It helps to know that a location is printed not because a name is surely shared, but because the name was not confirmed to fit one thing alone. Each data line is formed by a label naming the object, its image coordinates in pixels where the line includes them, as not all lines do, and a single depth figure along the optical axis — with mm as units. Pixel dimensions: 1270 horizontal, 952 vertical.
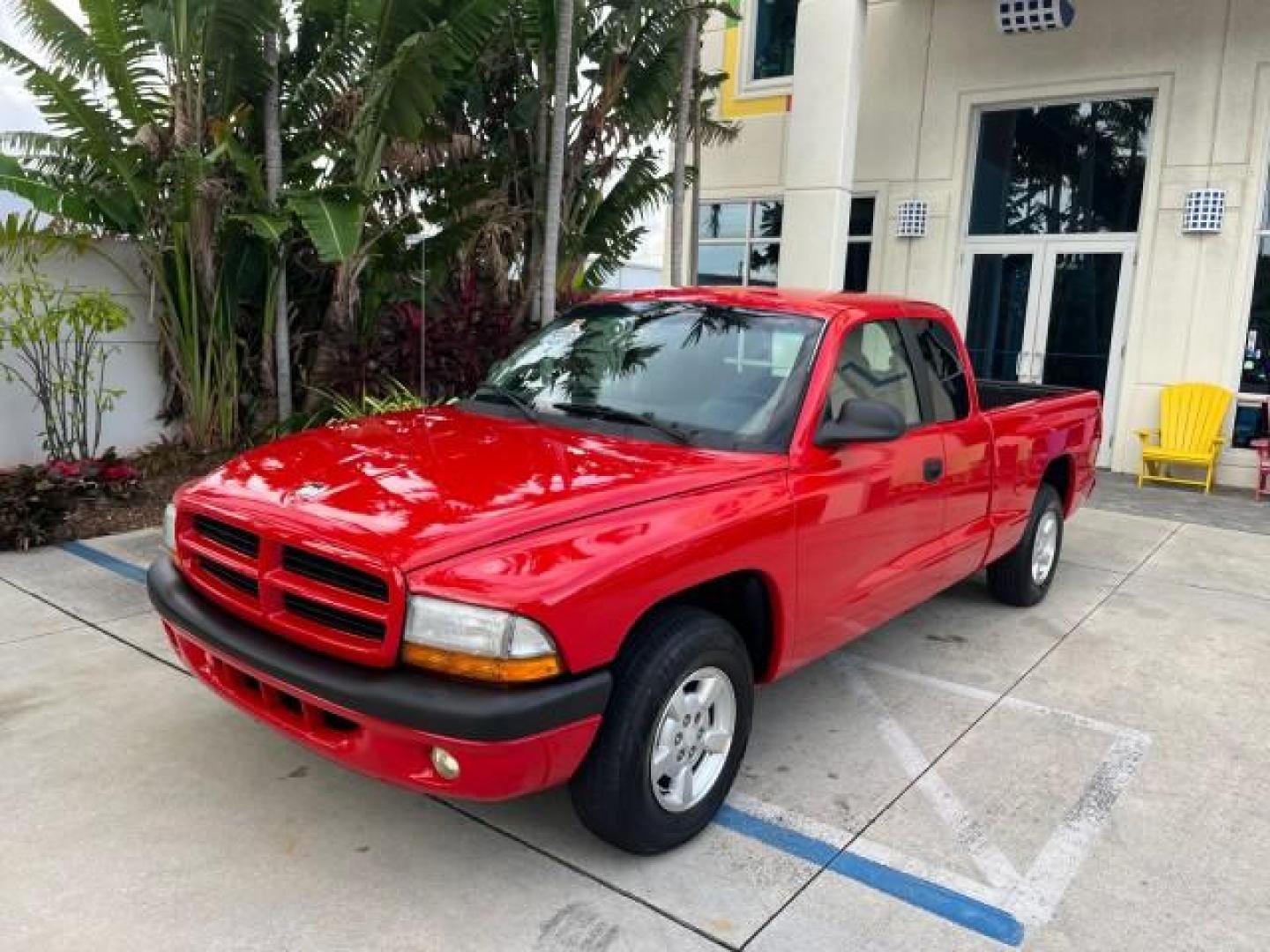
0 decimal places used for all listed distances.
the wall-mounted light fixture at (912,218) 12188
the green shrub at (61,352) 7000
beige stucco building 10352
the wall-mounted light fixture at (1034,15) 10148
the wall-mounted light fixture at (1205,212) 10281
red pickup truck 2623
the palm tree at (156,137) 7070
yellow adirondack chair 10328
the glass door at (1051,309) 11266
